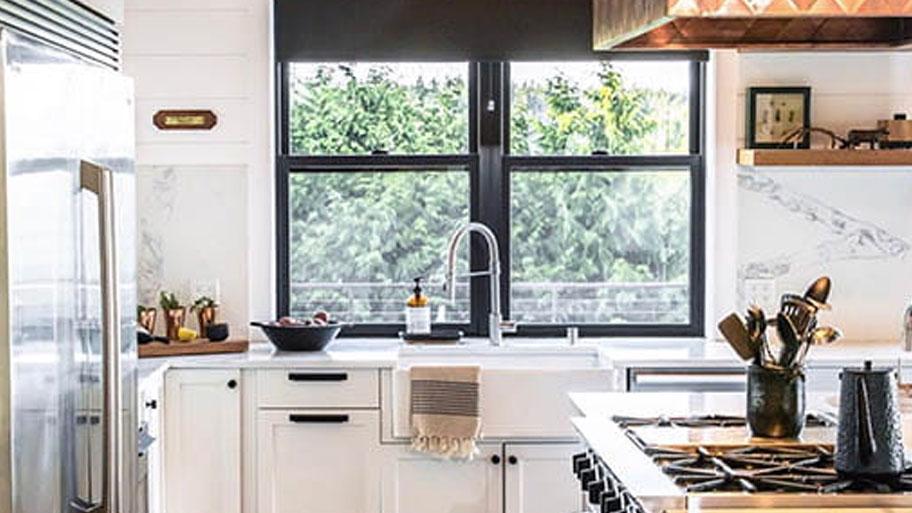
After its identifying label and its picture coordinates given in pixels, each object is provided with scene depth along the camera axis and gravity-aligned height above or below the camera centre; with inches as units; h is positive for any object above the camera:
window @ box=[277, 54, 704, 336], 207.9 +7.0
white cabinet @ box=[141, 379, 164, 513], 149.7 -28.0
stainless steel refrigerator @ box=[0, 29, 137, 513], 73.0 -3.4
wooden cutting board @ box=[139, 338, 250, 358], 186.1 -17.9
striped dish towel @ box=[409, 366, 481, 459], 177.5 -26.1
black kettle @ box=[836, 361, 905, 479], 96.7 -15.6
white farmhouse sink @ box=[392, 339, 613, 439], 179.3 -24.6
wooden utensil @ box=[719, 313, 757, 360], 116.7 -10.2
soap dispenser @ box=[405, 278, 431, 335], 202.7 -14.0
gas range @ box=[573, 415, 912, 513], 90.5 -19.6
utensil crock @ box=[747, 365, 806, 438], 114.6 -16.0
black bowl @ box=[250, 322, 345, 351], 189.8 -16.2
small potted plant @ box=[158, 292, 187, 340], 196.1 -13.3
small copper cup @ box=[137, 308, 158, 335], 196.1 -13.9
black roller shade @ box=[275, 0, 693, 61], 201.3 +33.5
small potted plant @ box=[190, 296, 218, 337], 198.1 -12.8
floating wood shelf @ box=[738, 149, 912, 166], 189.6 +11.1
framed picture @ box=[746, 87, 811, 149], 197.0 +18.3
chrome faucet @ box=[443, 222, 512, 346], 199.6 -6.6
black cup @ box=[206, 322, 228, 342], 194.2 -16.0
